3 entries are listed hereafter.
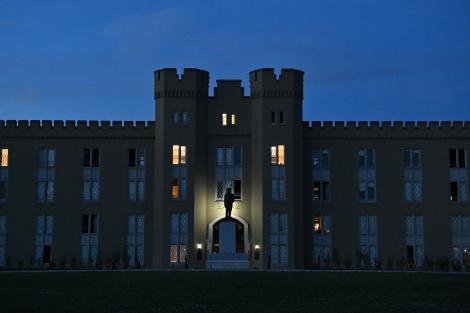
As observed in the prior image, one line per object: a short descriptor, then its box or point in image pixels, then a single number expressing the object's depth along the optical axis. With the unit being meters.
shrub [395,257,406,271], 58.66
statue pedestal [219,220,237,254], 58.69
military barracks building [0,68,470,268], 58.12
